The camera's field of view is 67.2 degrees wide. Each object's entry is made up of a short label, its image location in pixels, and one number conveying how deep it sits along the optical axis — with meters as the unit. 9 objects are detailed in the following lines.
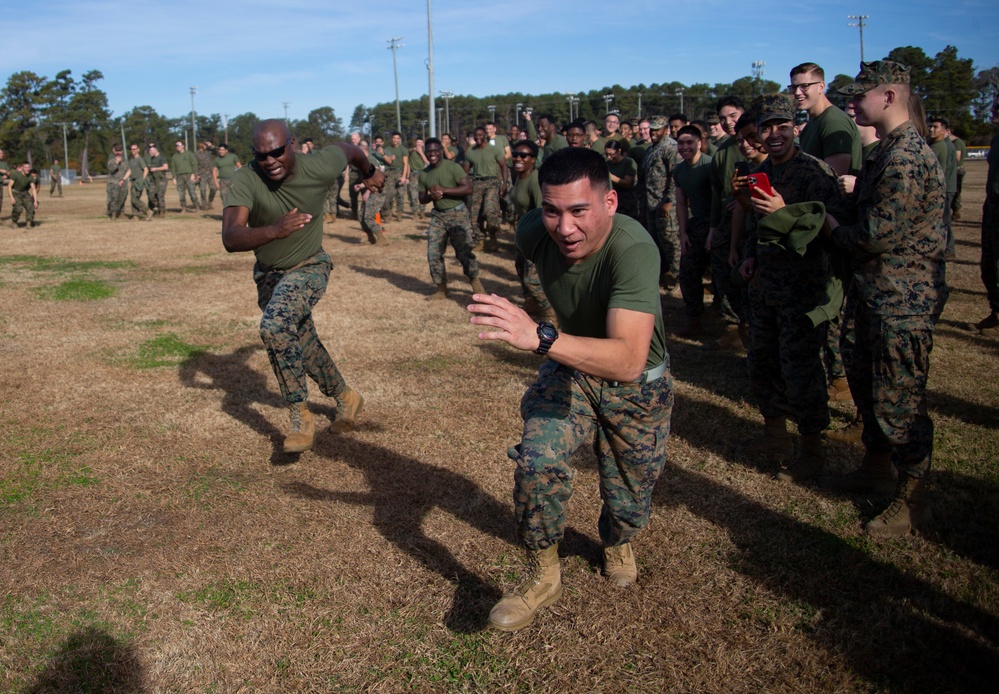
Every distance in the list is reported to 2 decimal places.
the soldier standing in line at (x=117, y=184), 22.81
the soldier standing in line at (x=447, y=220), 10.77
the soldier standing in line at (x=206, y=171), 25.84
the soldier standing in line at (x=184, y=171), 24.23
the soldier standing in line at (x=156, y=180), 23.53
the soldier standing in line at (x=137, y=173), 22.77
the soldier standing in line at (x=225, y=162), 22.77
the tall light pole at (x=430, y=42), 36.91
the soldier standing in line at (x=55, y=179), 37.88
